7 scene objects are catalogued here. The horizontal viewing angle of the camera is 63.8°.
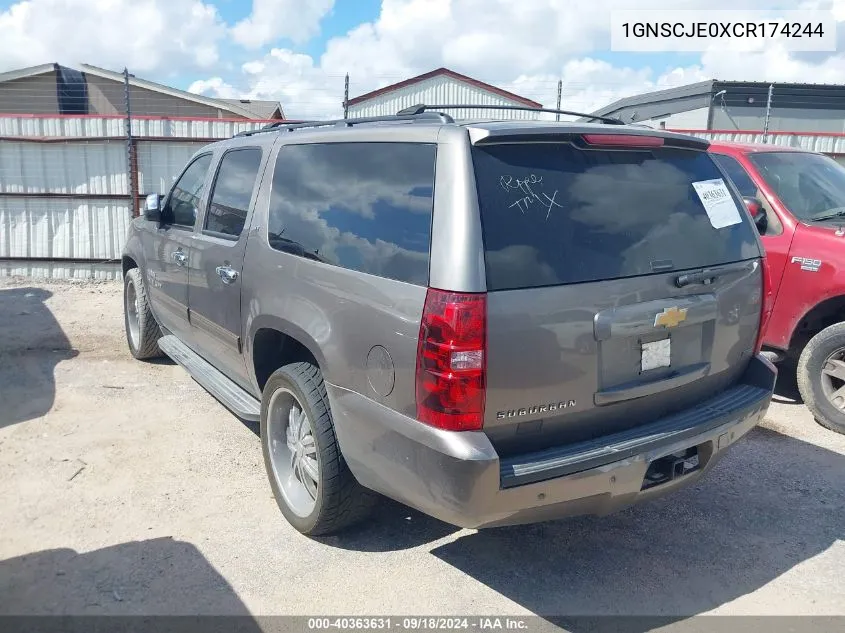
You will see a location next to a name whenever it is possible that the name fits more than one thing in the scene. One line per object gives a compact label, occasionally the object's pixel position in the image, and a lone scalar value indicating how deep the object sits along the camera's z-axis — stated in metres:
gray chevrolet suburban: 2.44
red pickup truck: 4.84
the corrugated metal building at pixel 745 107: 21.52
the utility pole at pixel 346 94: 9.69
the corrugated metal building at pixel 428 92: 22.00
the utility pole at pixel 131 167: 9.63
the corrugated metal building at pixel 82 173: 9.77
